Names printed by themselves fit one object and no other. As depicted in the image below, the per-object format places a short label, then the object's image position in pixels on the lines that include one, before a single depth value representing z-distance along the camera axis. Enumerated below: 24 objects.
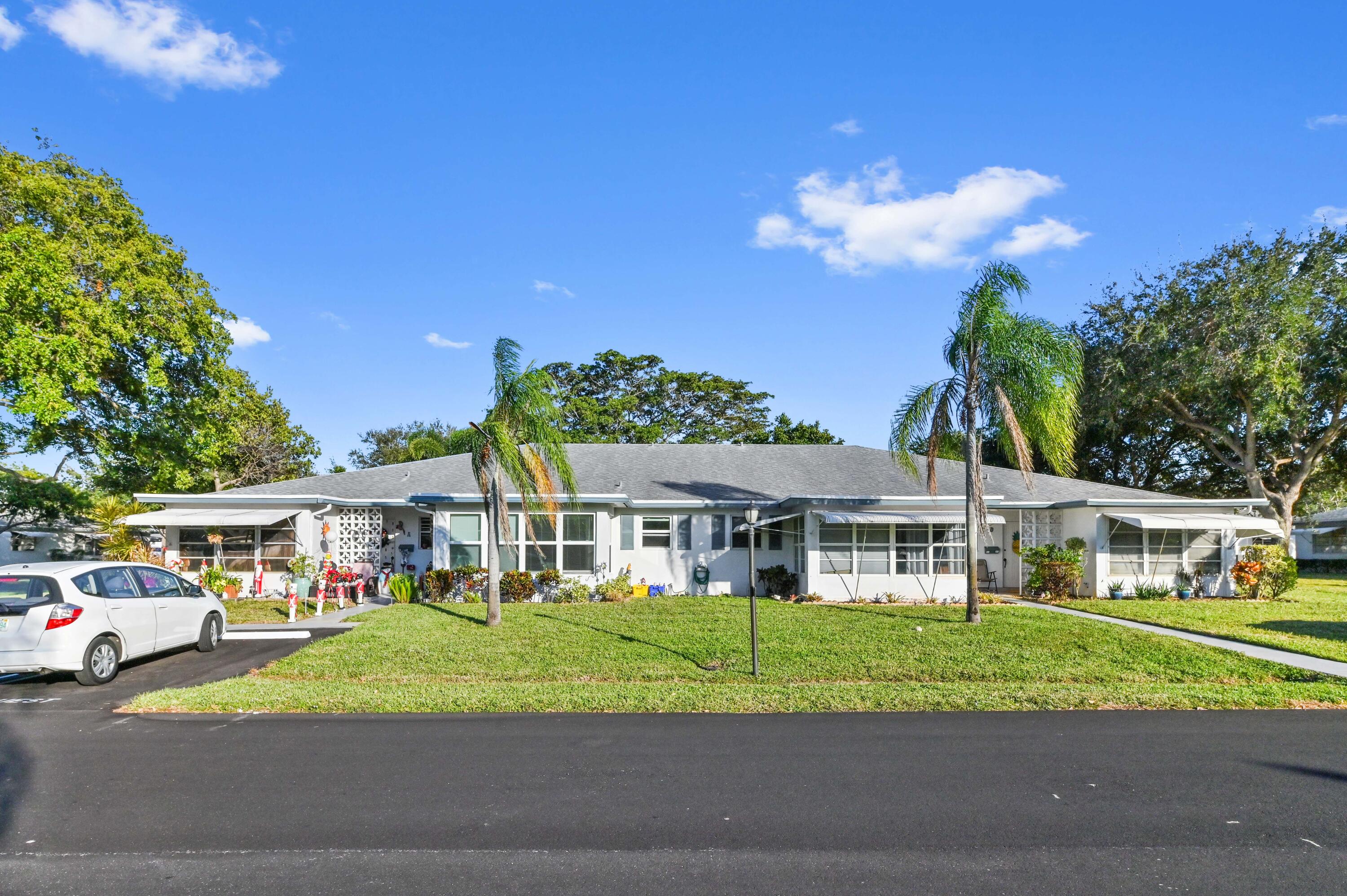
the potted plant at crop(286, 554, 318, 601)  17.44
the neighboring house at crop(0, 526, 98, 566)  29.78
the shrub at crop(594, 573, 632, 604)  18.47
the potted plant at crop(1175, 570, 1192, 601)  19.73
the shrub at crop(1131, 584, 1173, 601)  19.08
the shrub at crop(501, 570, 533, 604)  18.23
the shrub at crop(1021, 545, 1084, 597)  18.70
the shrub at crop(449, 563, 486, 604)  18.30
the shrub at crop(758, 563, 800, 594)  19.73
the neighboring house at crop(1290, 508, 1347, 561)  36.91
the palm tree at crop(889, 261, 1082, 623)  13.42
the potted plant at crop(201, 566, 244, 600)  18.77
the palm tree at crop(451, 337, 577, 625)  13.58
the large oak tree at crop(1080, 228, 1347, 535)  25.42
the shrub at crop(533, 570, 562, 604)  18.53
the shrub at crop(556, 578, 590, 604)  18.20
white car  9.03
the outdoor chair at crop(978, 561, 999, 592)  21.02
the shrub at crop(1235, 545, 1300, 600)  19.22
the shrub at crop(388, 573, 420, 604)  18.19
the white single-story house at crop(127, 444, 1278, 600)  18.84
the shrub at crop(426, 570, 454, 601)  18.12
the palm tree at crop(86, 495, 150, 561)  18.75
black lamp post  9.30
